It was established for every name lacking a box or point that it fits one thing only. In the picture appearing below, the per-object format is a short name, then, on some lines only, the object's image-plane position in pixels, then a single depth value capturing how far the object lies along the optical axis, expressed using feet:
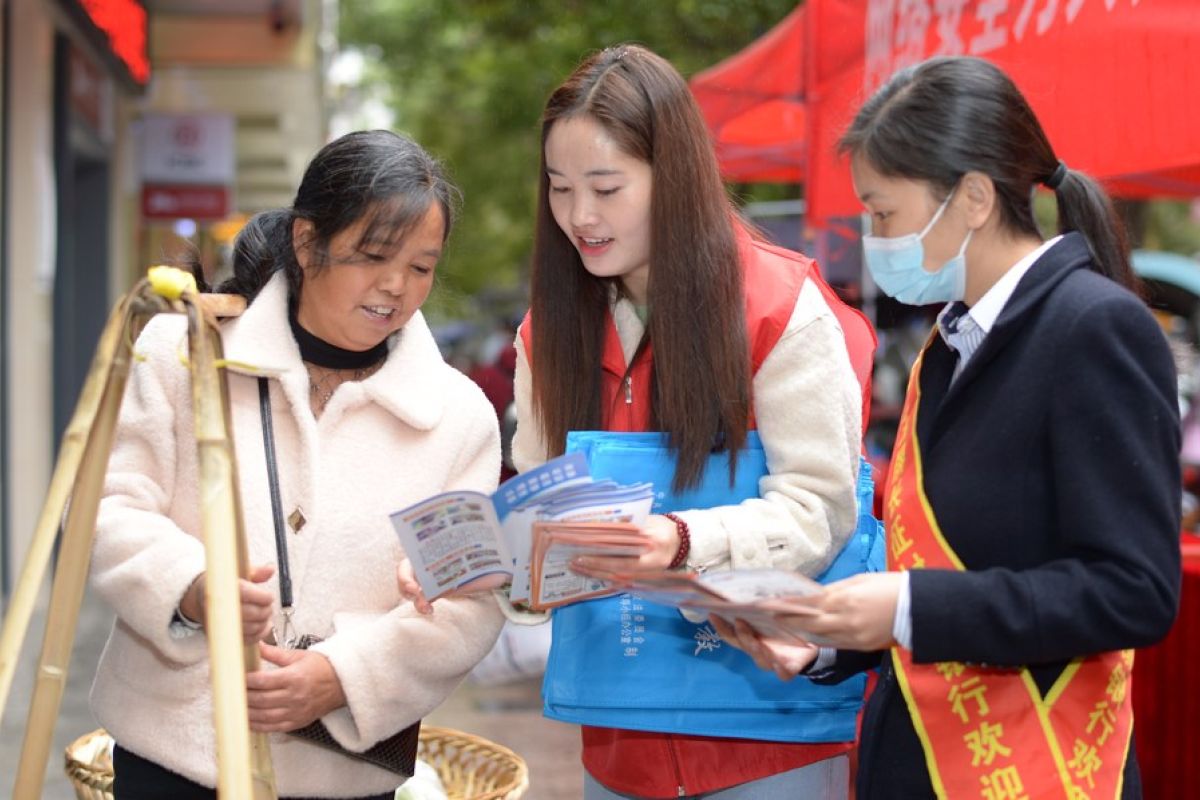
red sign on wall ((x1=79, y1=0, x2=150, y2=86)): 28.71
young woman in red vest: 7.92
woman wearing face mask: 6.13
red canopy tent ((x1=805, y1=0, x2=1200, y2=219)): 11.43
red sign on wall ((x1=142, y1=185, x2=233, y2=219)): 40.14
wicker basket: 9.50
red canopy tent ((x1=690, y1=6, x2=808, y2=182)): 23.21
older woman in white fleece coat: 7.95
